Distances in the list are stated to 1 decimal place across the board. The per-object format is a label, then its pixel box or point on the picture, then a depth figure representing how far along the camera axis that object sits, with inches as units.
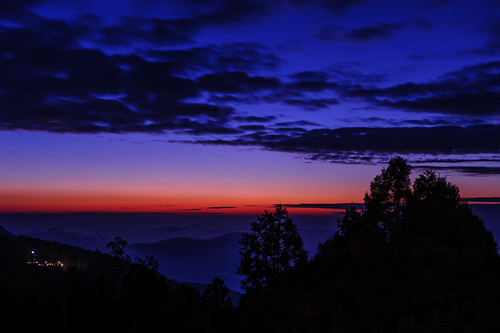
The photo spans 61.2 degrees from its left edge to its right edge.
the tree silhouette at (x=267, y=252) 1071.6
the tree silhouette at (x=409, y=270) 762.2
